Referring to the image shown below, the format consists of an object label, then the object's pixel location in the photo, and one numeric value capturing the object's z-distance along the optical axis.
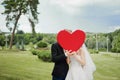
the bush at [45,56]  5.90
